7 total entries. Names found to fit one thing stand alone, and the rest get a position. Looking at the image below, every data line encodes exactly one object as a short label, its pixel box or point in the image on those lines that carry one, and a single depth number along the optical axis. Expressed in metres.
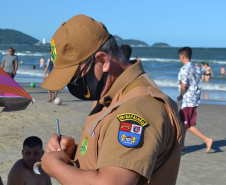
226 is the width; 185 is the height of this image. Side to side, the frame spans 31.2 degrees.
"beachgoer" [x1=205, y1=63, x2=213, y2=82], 28.13
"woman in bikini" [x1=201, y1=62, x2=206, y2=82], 29.39
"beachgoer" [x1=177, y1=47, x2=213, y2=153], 7.38
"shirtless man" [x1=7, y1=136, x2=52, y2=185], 4.51
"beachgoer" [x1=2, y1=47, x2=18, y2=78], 14.66
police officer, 1.54
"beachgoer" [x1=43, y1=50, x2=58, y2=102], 14.04
